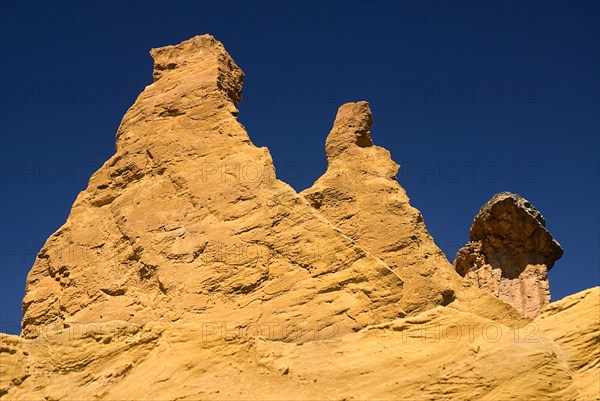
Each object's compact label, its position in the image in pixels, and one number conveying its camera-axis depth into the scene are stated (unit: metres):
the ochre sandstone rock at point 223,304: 15.16
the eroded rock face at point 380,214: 22.89
